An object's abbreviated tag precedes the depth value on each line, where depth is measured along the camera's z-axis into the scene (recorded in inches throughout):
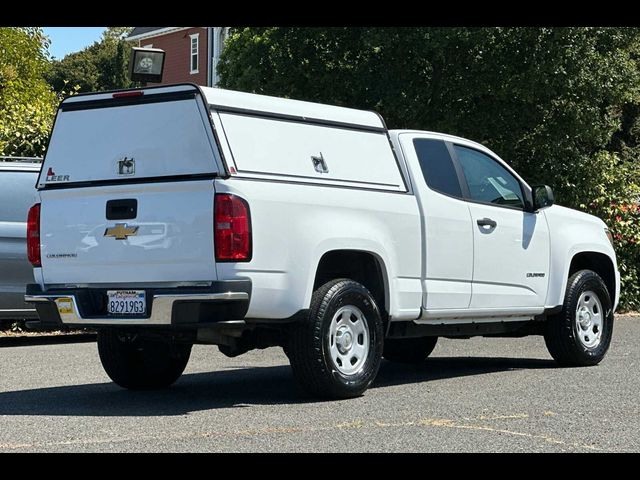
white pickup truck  339.6
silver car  530.3
